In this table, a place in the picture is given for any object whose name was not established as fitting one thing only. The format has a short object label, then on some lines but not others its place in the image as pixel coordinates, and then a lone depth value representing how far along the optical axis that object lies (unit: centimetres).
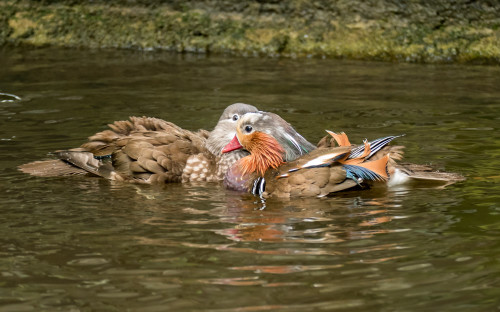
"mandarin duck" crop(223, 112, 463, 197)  1282
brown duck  1412
